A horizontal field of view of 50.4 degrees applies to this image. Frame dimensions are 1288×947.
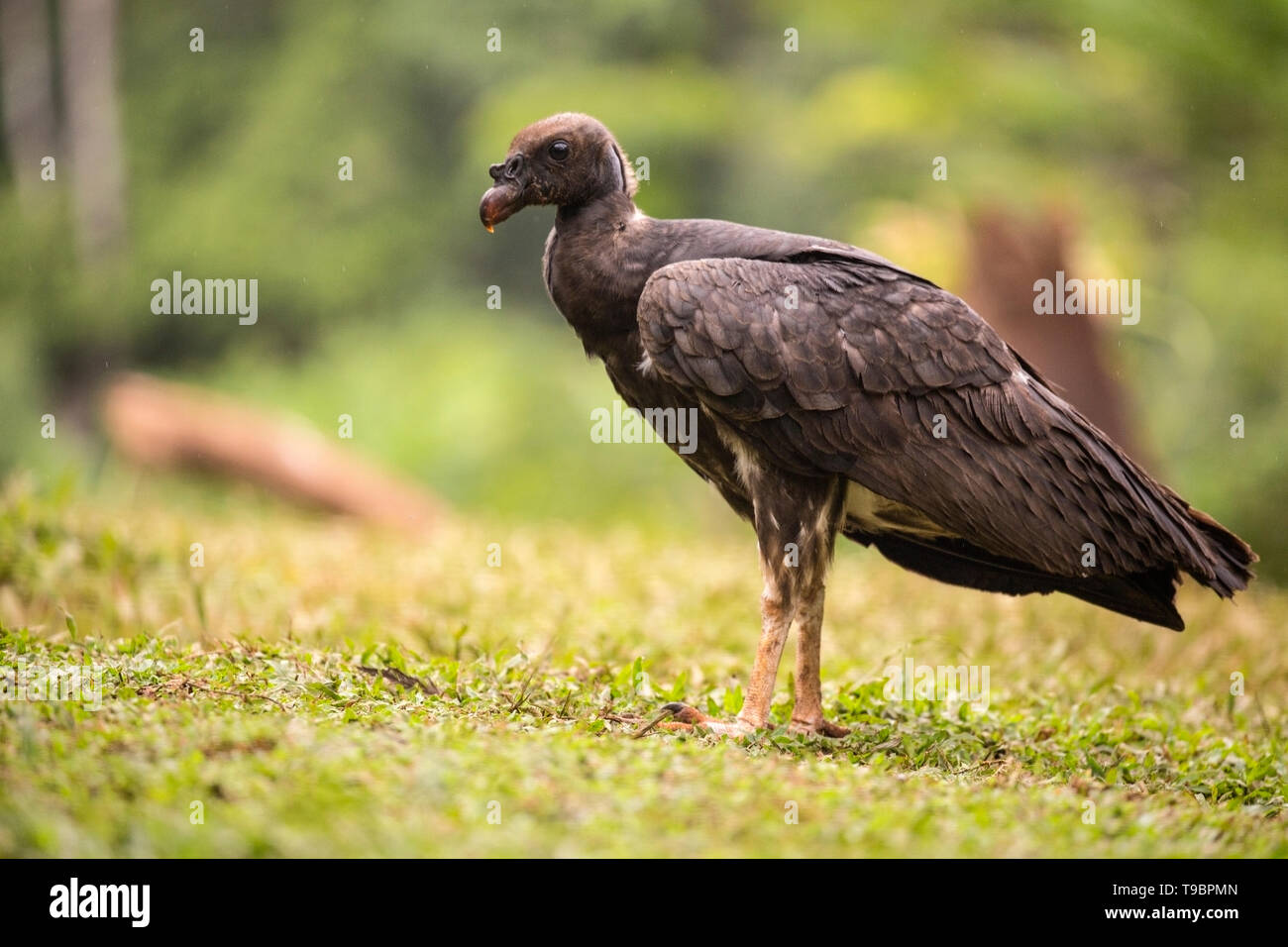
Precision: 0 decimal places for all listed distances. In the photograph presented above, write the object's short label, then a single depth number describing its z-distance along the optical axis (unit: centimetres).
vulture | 472
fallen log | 1120
